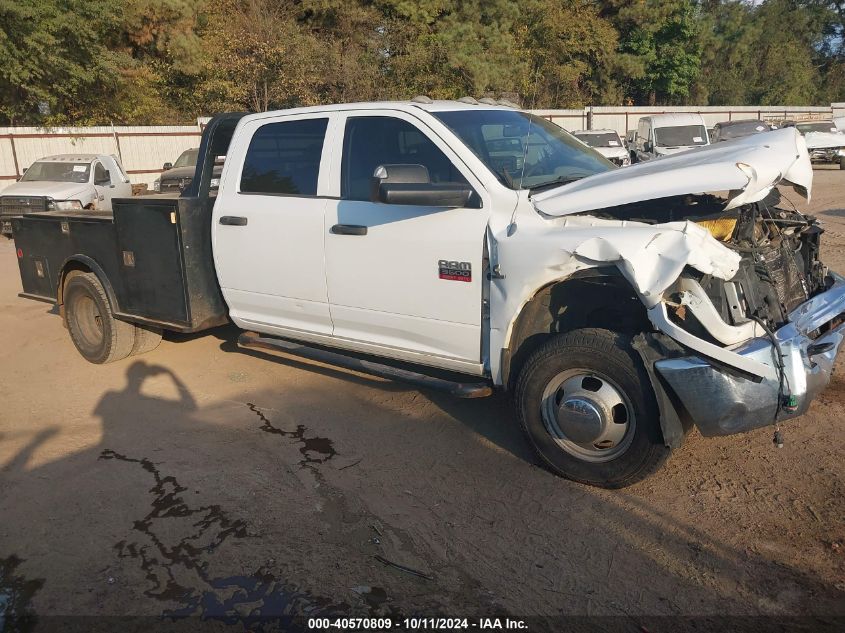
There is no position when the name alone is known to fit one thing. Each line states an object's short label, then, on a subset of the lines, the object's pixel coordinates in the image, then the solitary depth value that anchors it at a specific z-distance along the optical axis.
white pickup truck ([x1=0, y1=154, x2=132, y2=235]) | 15.30
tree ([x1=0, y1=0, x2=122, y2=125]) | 22.72
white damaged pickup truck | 3.60
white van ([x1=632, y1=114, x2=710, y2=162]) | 21.62
